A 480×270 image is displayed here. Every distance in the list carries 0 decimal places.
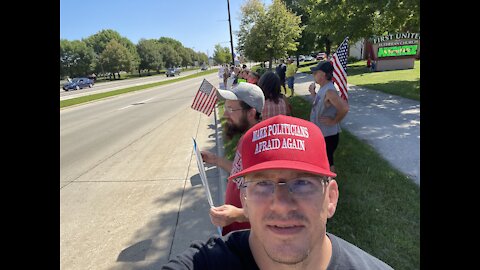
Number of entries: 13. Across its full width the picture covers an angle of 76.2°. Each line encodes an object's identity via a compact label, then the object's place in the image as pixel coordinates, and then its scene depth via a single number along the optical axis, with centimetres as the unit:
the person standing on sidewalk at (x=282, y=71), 1272
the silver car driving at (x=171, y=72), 7012
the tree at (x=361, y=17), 1052
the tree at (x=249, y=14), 1886
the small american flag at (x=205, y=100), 471
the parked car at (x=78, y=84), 4275
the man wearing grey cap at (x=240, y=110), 268
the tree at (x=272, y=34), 1853
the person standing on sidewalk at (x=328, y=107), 390
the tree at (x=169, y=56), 10725
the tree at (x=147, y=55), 9319
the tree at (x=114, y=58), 7450
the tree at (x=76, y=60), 7475
